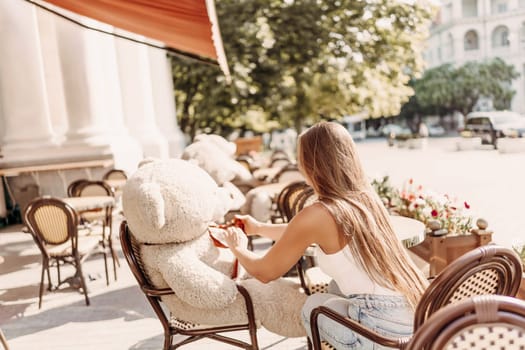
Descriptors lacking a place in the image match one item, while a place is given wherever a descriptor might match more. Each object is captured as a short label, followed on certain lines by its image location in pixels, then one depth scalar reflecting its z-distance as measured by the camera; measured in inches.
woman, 90.9
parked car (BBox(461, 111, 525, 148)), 415.0
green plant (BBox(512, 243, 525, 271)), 152.9
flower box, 181.8
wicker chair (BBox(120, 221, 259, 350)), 118.4
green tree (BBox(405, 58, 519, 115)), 1902.1
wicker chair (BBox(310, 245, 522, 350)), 73.4
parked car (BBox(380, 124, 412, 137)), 2230.1
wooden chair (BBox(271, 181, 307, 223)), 224.7
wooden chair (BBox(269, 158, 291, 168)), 471.7
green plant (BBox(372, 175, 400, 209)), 250.8
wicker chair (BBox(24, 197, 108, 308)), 203.6
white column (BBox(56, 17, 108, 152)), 425.7
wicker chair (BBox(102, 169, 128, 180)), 374.9
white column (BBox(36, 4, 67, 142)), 492.1
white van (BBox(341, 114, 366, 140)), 2689.5
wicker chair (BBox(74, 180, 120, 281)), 290.0
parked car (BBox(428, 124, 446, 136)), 2194.9
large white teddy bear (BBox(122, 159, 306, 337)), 115.7
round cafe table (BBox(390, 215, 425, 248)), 138.2
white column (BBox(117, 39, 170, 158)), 555.8
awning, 144.9
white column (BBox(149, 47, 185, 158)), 638.5
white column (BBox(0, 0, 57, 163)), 417.4
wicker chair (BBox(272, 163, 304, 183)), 329.1
